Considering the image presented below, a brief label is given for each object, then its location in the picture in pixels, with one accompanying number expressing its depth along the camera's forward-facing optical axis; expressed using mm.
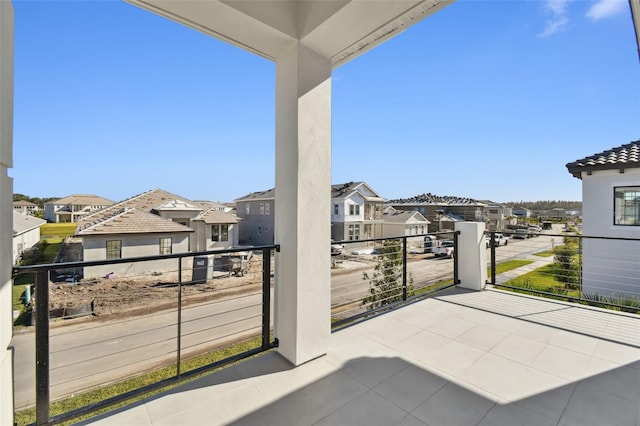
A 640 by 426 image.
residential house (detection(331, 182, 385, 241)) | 20500
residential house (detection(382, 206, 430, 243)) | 22922
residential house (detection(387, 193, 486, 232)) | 25422
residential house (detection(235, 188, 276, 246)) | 22747
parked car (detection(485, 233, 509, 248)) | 22234
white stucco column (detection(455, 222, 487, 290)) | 4180
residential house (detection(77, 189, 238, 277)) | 12228
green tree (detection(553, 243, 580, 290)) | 7122
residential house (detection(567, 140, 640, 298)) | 6441
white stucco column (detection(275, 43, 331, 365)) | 2141
